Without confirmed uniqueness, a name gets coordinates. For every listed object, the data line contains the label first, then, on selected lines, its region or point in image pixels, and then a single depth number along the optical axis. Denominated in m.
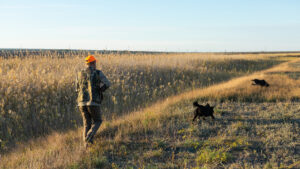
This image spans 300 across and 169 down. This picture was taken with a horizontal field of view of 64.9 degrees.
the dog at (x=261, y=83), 10.44
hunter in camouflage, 5.04
